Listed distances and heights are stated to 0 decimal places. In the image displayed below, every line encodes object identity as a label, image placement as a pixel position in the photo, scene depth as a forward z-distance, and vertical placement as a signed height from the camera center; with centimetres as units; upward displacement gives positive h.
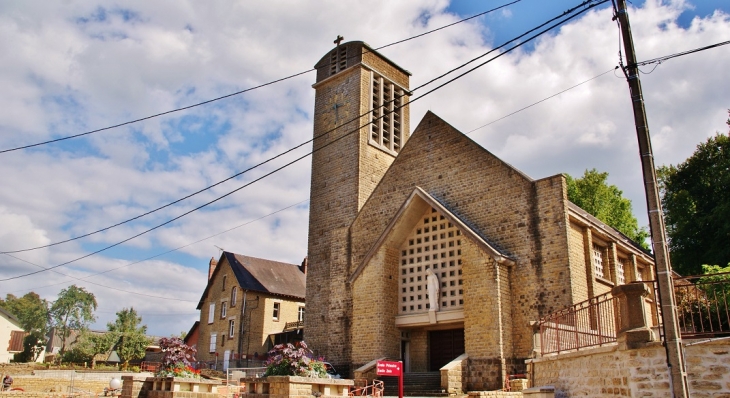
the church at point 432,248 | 1936 +448
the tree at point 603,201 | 4000 +1138
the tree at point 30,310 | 8500 +825
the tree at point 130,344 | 4572 +180
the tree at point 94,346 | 4644 +161
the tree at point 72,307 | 7781 +766
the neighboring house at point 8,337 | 4828 +230
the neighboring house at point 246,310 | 3816 +390
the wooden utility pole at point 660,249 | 812 +170
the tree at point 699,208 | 3216 +932
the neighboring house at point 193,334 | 4519 +253
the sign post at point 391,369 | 1089 +2
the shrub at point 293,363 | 1375 +14
